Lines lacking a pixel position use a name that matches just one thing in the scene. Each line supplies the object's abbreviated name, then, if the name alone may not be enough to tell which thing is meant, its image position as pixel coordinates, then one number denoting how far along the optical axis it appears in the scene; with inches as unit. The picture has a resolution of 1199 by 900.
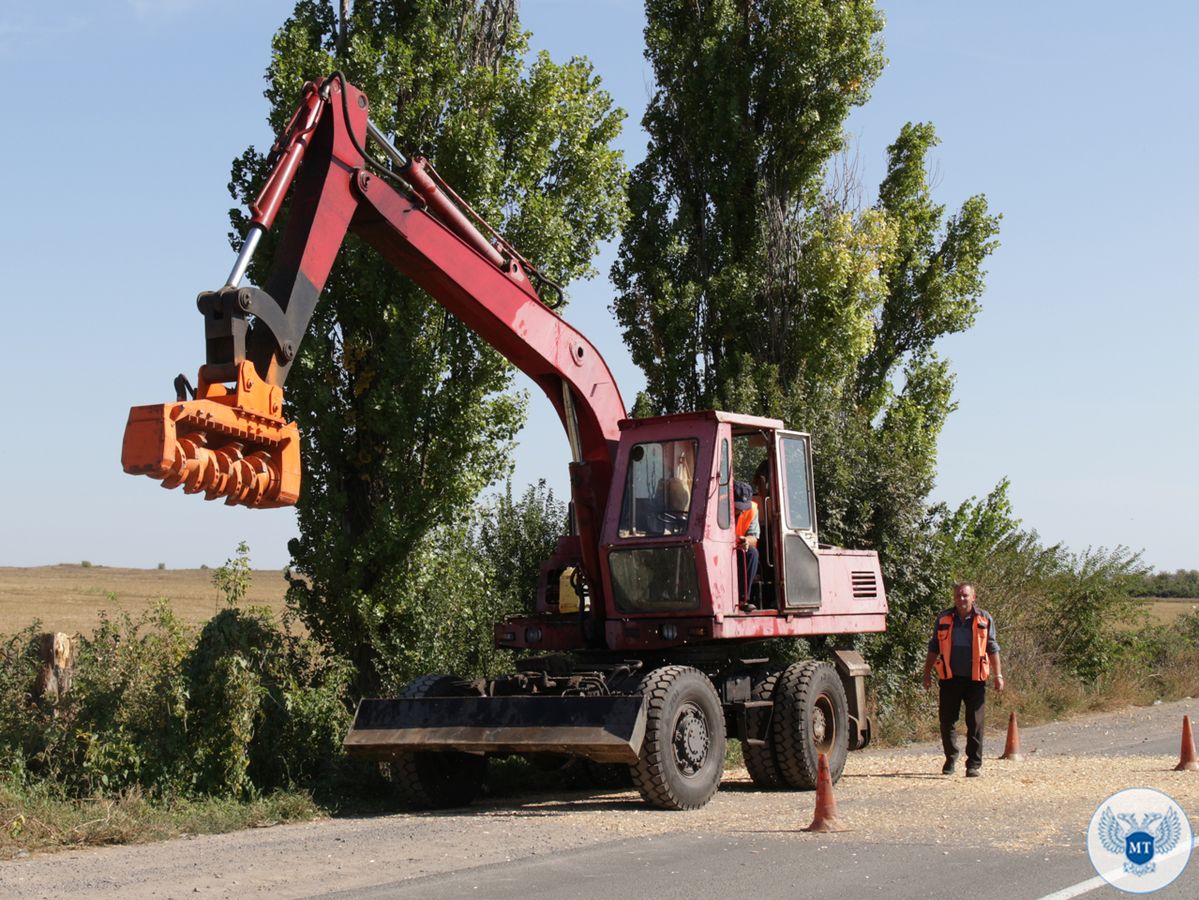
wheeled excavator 410.6
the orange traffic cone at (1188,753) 569.6
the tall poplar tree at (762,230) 942.4
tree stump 498.9
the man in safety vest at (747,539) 537.6
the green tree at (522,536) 724.7
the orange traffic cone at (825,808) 419.8
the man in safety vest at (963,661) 579.2
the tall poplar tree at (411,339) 589.9
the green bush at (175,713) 476.4
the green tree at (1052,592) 969.5
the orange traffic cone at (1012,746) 628.1
